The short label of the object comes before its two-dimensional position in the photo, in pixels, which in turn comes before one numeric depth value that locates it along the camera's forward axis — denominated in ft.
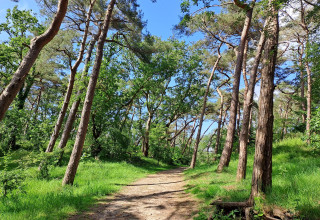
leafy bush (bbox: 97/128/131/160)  47.50
